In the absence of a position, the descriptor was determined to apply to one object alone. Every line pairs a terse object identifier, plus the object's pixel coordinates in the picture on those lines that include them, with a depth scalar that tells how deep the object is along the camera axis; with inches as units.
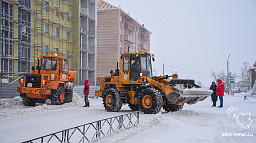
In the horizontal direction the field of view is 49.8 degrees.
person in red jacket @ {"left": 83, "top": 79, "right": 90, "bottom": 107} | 676.5
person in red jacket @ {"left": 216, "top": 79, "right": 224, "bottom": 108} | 709.9
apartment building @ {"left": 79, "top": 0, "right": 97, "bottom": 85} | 1679.4
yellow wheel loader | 498.0
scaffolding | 1033.5
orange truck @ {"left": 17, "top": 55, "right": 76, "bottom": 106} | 654.5
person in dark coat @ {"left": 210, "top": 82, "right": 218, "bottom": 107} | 737.0
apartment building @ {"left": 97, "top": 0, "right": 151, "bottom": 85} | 1952.5
